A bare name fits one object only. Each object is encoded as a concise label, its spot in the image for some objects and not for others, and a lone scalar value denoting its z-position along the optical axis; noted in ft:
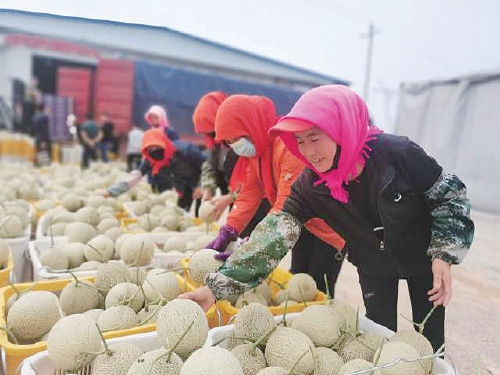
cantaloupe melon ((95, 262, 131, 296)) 6.92
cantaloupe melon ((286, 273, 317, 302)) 6.93
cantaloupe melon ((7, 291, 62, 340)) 5.79
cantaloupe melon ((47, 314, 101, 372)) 4.83
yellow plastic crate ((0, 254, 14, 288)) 7.32
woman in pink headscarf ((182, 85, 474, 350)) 5.23
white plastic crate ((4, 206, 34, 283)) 9.20
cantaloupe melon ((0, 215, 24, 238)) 9.29
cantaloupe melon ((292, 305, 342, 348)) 5.38
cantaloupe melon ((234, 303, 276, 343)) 5.31
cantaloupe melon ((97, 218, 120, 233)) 10.41
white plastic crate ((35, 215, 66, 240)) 9.88
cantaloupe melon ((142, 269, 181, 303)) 6.61
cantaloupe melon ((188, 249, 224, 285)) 7.11
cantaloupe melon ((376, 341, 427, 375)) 4.49
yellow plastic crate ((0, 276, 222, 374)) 5.16
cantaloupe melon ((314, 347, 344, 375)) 4.82
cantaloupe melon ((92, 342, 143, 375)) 4.60
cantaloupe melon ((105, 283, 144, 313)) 6.34
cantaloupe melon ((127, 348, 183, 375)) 4.23
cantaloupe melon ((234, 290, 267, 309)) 6.56
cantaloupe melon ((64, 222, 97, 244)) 9.40
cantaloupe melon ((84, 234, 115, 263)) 8.63
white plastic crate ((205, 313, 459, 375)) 4.90
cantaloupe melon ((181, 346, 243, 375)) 4.09
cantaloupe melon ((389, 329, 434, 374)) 4.97
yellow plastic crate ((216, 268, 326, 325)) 6.36
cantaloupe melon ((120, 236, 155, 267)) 8.14
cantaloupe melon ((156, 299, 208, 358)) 4.81
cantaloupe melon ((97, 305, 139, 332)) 5.76
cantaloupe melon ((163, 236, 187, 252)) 9.43
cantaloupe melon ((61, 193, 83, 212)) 12.46
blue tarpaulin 37.68
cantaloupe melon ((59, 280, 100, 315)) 6.52
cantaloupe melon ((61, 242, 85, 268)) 8.59
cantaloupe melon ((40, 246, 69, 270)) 8.03
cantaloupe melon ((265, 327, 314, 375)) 4.85
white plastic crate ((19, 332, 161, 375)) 4.75
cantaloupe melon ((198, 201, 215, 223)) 10.52
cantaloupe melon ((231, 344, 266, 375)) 4.81
